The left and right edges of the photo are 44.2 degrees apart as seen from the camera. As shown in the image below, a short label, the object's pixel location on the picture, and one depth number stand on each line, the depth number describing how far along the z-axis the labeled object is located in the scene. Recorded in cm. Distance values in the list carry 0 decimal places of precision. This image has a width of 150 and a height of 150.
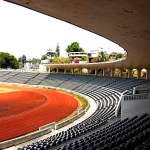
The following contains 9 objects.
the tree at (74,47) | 9338
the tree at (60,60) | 6624
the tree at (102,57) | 5699
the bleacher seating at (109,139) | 557
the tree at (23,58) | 13365
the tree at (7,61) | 8262
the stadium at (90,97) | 649
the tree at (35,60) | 13575
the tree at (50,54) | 9662
